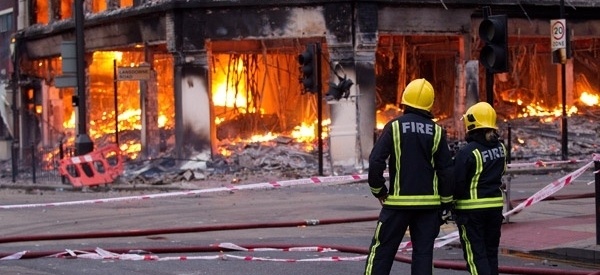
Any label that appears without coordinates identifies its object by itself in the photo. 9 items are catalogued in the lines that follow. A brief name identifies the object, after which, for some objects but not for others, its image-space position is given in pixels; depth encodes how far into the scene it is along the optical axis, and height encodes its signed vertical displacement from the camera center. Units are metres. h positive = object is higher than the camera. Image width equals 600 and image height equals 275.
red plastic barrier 25.73 -0.93
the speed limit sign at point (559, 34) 27.45 +2.14
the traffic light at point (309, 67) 24.55 +1.29
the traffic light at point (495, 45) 12.72 +0.88
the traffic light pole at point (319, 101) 25.06 +0.56
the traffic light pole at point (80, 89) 26.06 +1.00
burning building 27.48 +1.66
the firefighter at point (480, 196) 8.88 -0.61
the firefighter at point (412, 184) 8.45 -0.47
